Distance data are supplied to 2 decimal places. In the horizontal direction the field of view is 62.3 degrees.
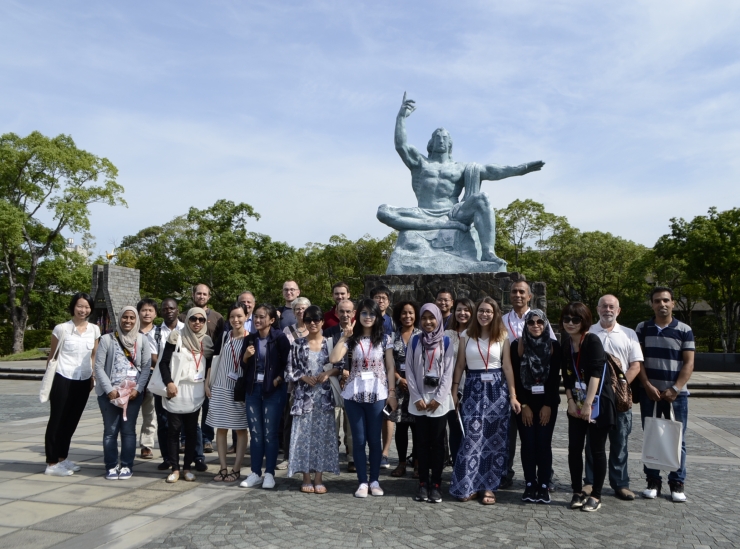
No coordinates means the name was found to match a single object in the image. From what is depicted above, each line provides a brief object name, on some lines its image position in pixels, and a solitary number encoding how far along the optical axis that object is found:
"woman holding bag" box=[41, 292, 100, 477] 5.03
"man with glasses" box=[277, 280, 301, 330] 5.97
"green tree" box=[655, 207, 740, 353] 20.25
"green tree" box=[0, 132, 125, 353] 24.66
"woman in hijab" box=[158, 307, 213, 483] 4.86
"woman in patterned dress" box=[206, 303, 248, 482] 4.87
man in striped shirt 4.45
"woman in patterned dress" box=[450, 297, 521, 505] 4.35
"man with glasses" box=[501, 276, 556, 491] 4.73
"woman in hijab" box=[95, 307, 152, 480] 4.89
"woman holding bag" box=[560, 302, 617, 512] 4.15
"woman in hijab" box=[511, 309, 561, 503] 4.26
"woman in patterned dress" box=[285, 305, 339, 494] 4.60
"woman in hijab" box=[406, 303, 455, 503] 4.35
